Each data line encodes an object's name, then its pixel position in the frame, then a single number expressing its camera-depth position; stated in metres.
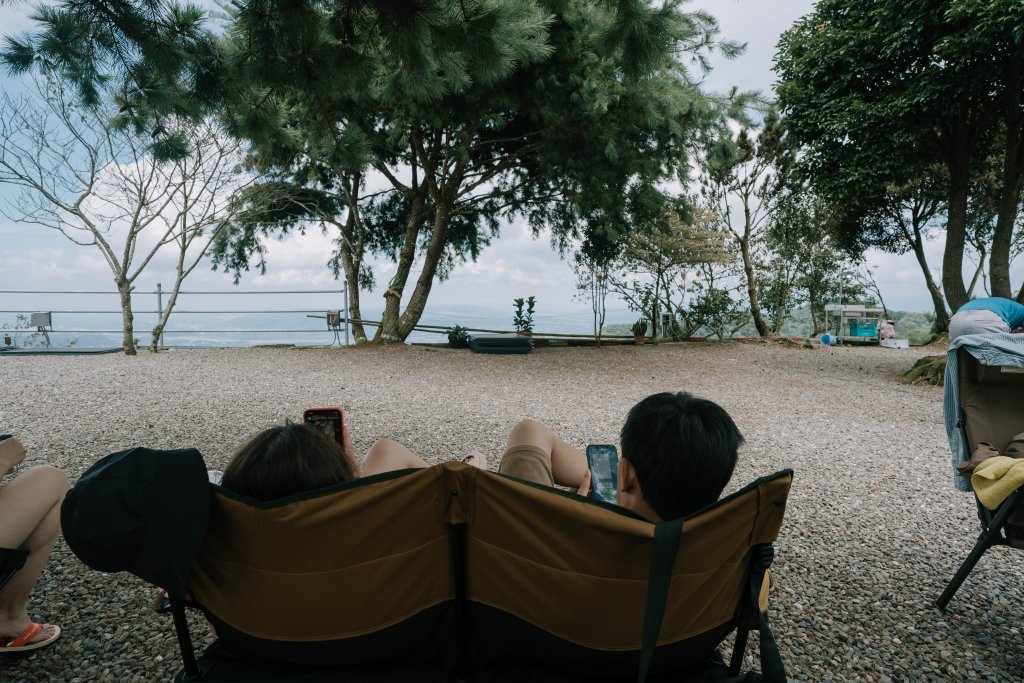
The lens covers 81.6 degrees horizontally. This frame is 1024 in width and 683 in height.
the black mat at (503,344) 10.12
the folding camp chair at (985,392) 2.26
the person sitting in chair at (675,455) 1.14
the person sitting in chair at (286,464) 1.14
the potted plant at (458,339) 11.32
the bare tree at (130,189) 8.45
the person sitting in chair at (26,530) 1.46
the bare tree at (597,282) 12.48
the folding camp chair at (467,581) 1.03
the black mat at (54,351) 9.73
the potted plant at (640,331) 12.77
